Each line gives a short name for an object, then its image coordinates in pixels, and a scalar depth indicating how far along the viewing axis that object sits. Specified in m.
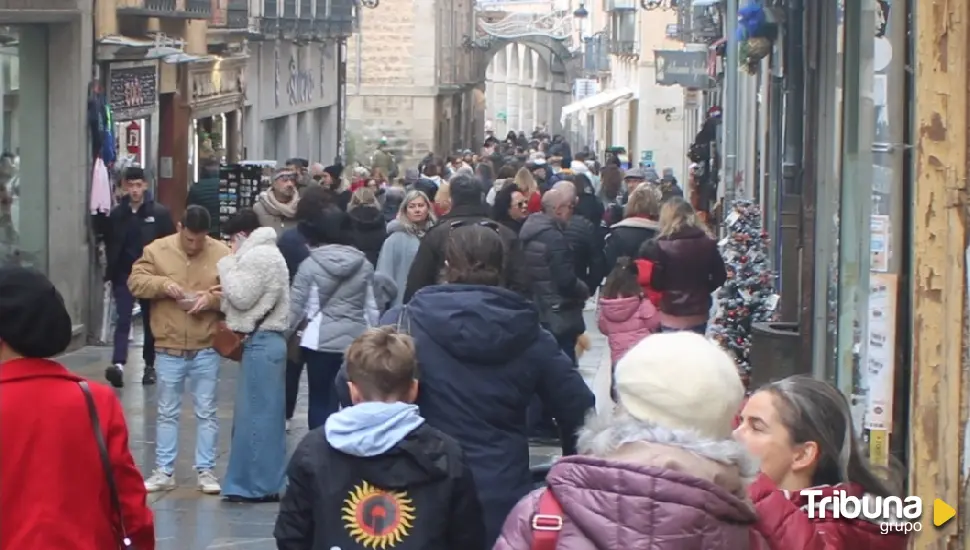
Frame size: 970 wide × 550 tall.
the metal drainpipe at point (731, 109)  20.72
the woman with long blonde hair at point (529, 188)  15.81
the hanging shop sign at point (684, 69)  27.00
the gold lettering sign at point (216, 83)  22.91
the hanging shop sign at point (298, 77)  31.38
